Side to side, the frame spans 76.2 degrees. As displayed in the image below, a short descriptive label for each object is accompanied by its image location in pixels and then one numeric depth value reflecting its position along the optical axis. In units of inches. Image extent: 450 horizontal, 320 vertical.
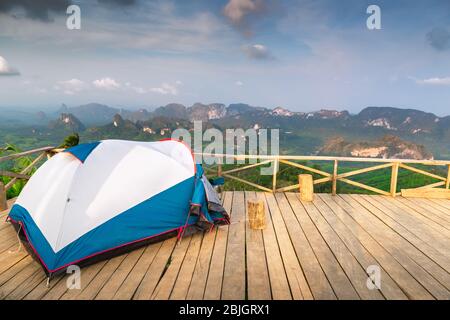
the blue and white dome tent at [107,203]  113.8
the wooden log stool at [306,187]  209.2
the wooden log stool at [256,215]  156.9
